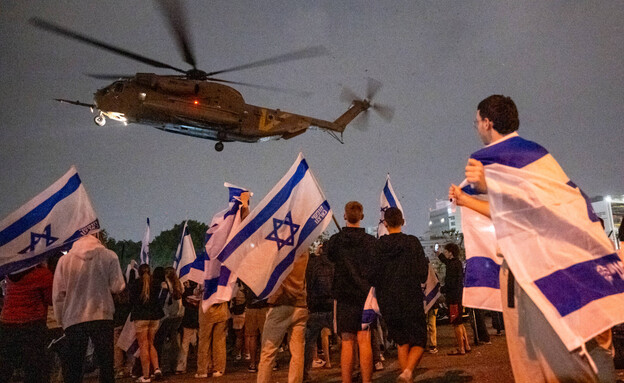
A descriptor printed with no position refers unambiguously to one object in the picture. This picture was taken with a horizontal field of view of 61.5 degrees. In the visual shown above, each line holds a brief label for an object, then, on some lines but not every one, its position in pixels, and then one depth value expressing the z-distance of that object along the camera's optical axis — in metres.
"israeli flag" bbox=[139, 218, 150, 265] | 13.98
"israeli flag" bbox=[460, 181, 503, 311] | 3.26
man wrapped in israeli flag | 2.46
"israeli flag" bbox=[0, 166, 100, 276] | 6.25
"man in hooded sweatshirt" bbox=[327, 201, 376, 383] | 6.27
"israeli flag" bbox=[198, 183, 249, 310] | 7.86
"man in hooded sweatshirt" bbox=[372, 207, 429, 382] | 5.70
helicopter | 22.03
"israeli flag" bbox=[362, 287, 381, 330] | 5.98
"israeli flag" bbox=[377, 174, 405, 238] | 11.73
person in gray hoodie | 5.65
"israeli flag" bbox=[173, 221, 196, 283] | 12.48
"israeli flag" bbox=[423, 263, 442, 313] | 8.80
